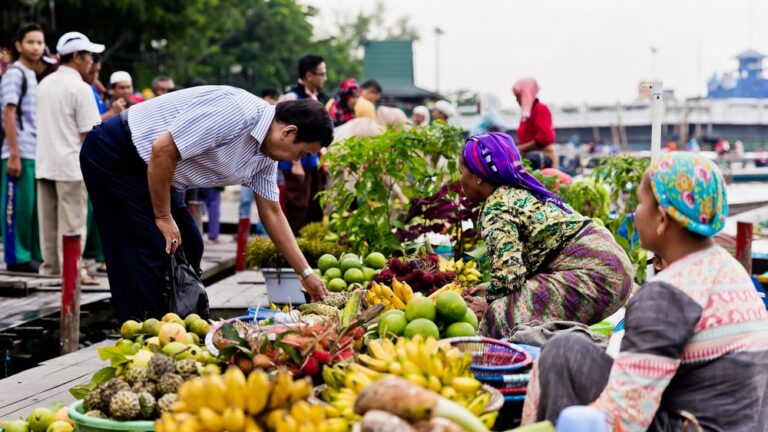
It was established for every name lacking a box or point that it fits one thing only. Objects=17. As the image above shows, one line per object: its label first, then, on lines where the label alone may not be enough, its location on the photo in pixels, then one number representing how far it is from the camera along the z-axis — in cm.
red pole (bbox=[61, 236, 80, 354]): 612
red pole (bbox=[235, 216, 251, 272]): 923
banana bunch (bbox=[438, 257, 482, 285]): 543
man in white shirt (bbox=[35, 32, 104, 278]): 745
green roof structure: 4006
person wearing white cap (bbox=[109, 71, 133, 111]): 912
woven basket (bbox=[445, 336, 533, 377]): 344
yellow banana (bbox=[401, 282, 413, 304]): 464
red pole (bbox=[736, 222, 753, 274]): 797
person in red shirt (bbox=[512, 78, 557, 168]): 933
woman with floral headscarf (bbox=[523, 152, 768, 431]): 268
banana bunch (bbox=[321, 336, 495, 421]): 276
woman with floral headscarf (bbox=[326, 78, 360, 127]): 1029
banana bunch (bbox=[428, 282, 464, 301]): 461
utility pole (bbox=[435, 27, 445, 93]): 6719
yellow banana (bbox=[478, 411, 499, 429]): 276
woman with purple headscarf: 439
